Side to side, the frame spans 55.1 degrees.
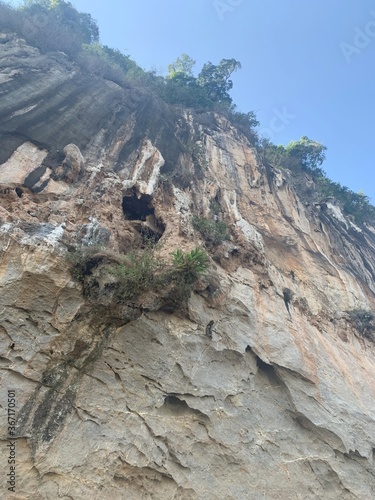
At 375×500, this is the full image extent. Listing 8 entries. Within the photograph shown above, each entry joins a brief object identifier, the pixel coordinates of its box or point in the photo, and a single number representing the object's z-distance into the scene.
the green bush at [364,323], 12.90
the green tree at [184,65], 29.31
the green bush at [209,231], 11.57
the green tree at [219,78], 26.64
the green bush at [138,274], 7.84
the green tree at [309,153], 25.00
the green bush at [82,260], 7.64
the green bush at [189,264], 8.55
